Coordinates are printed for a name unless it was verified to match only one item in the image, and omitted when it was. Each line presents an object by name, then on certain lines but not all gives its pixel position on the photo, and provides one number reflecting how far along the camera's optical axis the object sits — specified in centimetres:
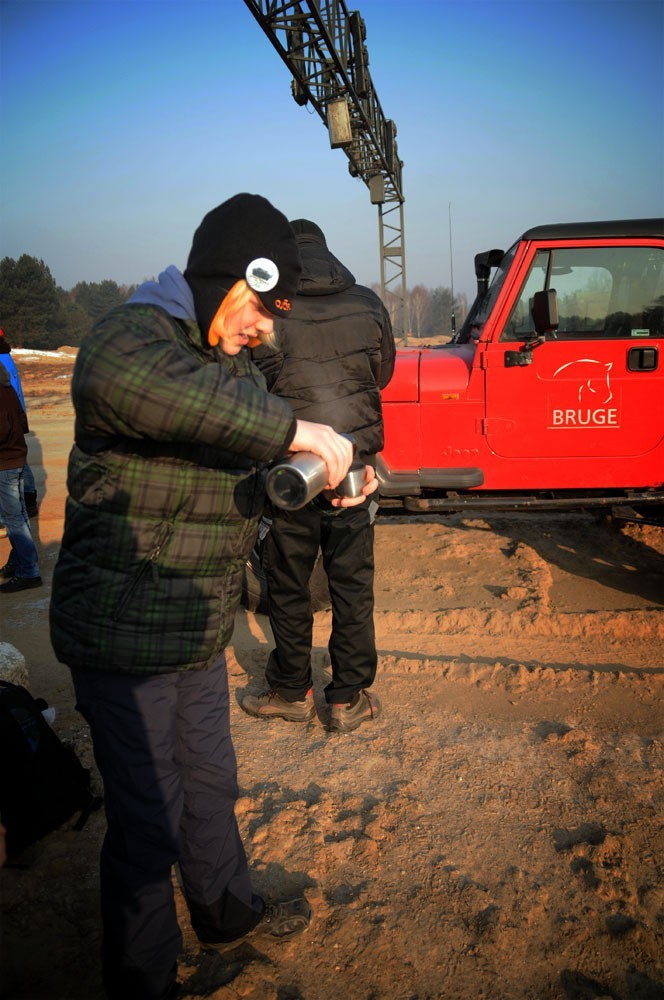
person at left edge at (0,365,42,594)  517
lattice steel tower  899
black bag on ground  239
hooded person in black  297
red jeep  422
